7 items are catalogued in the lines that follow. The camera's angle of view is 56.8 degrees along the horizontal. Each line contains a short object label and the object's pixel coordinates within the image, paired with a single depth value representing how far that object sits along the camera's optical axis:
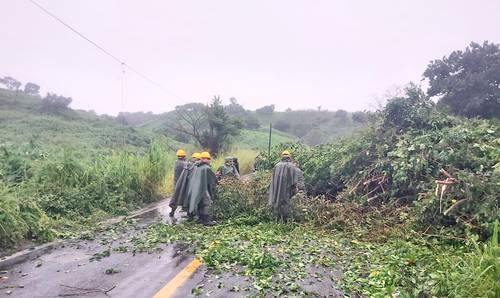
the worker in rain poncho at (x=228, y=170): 12.42
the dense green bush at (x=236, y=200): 10.48
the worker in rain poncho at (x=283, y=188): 9.89
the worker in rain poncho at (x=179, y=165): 12.38
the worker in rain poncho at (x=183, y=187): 11.10
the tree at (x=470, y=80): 20.41
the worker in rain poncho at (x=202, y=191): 10.22
